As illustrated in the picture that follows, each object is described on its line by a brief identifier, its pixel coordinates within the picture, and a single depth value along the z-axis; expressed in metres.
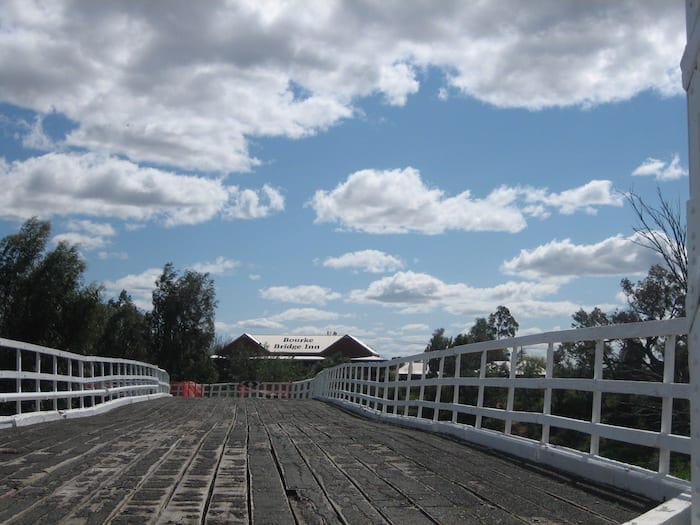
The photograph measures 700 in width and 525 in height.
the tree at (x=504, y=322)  64.19
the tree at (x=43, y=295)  32.25
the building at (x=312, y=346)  109.94
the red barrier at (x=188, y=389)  49.31
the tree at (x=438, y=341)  67.94
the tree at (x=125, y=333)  59.50
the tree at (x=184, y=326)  72.50
